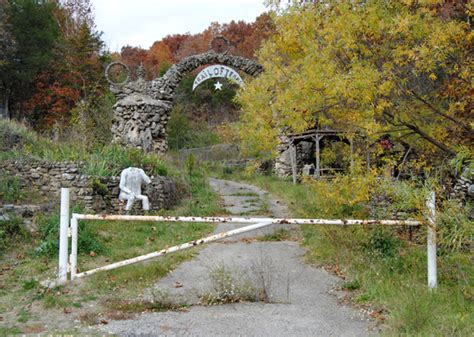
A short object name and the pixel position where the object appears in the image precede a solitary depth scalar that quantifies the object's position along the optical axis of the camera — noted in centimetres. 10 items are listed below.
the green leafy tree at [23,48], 2342
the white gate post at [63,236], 560
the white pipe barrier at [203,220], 511
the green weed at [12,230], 808
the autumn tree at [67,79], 2408
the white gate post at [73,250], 563
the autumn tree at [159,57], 3438
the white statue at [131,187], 1074
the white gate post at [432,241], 501
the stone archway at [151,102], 1633
